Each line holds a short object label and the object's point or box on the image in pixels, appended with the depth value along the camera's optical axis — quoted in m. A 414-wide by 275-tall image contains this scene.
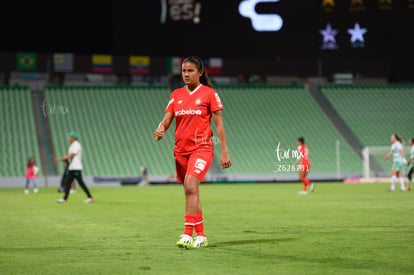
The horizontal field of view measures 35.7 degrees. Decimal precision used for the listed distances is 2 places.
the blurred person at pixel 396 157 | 27.87
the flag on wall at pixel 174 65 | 50.94
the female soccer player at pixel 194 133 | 9.14
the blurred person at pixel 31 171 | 31.55
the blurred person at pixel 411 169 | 27.87
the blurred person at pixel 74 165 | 21.20
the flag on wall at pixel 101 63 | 50.62
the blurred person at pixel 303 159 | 24.66
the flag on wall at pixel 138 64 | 51.22
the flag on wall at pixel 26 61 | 49.67
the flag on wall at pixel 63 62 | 50.22
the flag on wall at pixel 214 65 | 52.47
